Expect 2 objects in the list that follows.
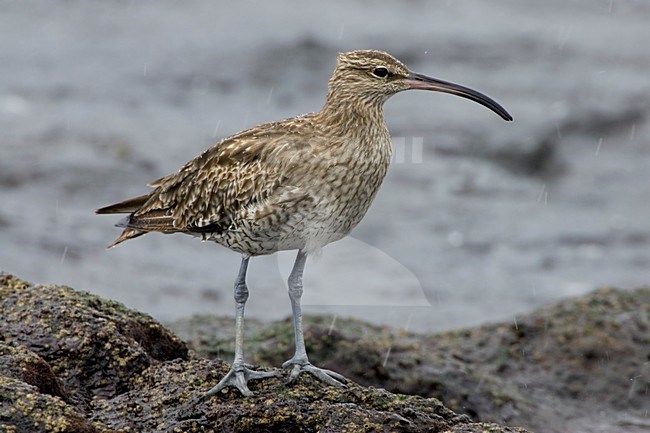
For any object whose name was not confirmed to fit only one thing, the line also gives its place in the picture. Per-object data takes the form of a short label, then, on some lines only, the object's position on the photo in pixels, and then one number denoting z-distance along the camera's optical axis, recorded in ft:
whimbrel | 37.91
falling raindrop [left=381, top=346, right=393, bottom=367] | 50.31
